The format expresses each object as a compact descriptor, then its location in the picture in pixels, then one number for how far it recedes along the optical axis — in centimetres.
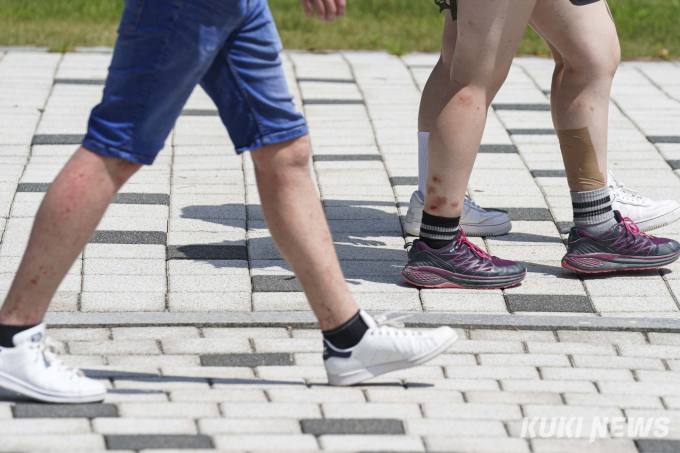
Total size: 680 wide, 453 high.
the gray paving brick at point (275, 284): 965
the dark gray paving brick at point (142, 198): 1164
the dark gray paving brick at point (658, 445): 688
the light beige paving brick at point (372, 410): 726
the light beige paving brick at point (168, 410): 717
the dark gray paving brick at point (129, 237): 1060
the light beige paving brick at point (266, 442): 674
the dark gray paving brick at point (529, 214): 1148
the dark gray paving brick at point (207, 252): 1032
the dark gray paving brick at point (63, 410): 714
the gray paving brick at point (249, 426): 696
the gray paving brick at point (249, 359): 817
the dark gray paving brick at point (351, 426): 702
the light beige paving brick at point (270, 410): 721
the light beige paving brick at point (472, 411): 728
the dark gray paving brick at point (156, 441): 672
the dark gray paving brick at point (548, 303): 937
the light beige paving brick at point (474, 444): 680
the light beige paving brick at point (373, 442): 679
